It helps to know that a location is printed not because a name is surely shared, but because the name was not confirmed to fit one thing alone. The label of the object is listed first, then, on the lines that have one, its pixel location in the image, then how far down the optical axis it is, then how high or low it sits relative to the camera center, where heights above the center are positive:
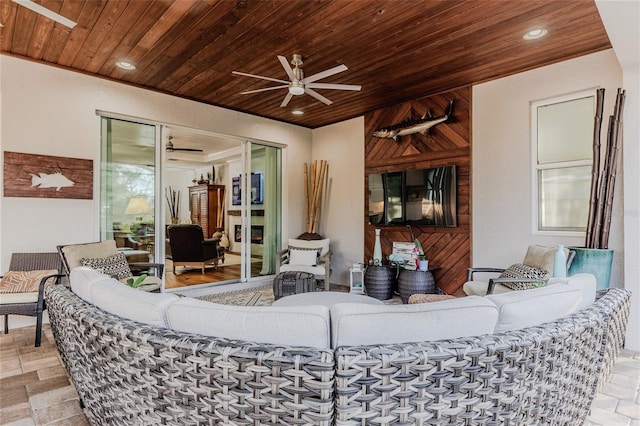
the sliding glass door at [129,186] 4.29 +0.35
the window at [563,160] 3.66 +0.61
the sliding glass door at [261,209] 5.81 +0.09
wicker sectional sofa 1.02 -0.51
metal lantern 4.88 -0.94
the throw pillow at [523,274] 3.04 -0.54
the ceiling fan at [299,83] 3.46 +1.34
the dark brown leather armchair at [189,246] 6.66 -0.64
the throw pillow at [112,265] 3.39 -0.52
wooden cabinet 9.33 +0.17
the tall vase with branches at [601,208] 3.03 +0.07
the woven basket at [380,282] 4.67 -0.92
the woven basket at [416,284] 4.33 -0.87
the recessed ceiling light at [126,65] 3.76 +1.65
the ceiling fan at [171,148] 7.07 +1.51
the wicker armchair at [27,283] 2.93 -0.67
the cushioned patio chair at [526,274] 2.98 -0.53
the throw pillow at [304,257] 5.21 -0.65
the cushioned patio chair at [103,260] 3.35 -0.47
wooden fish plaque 3.57 +0.40
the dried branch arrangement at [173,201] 10.62 +0.38
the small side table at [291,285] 4.10 -0.85
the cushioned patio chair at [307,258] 5.02 -0.68
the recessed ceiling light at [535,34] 3.12 +1.68
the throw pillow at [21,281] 3.19 -0.65
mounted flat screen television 4.58 +0.25
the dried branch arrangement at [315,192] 6.18 +0.40
